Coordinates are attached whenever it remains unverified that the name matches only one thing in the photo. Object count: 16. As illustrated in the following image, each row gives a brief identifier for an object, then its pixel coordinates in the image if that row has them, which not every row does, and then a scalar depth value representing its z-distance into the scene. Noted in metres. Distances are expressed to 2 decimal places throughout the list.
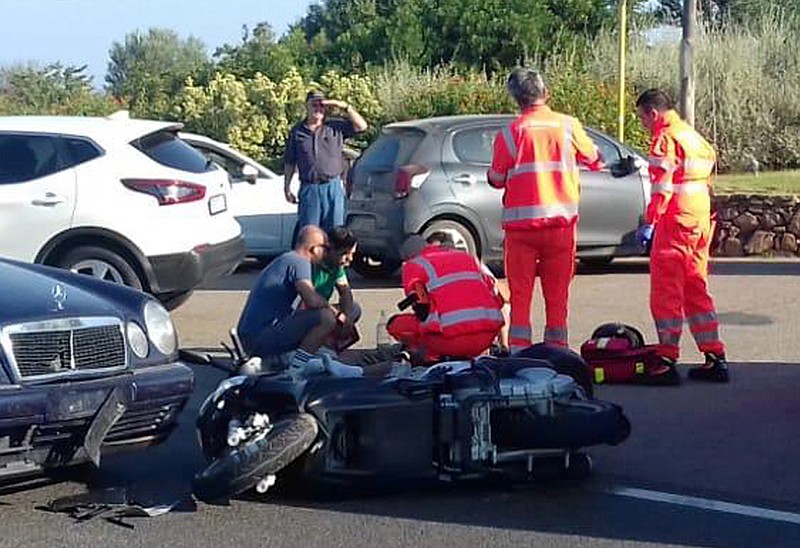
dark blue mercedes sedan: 6.29
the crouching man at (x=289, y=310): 9.10
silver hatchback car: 14.11
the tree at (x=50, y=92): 31.95
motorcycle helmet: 9.54
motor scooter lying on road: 6.48
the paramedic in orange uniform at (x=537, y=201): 9.37
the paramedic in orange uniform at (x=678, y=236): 9.37
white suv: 11.41
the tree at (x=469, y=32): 31.98
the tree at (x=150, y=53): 59.78
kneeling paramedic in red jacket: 8.91
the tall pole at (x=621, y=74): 19.38
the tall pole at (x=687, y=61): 18.05
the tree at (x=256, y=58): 30.94
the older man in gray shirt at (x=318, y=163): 12.74
